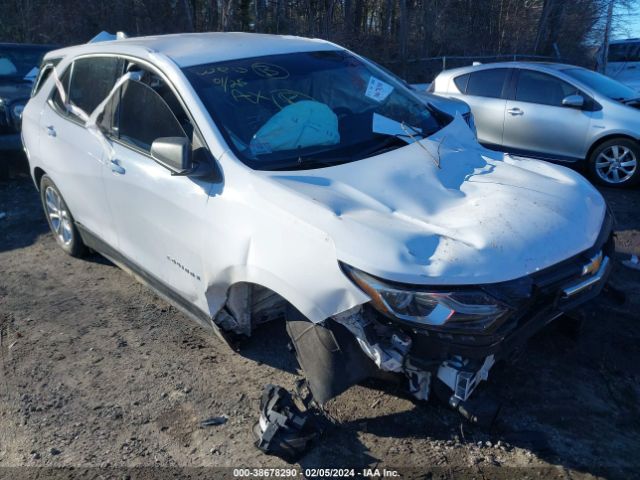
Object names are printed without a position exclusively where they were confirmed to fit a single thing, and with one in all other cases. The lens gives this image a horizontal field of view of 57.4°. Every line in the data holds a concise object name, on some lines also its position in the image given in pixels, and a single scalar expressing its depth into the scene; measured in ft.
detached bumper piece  9.11
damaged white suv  8.23
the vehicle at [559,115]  23.38
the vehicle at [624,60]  44.11
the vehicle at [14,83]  25.08
